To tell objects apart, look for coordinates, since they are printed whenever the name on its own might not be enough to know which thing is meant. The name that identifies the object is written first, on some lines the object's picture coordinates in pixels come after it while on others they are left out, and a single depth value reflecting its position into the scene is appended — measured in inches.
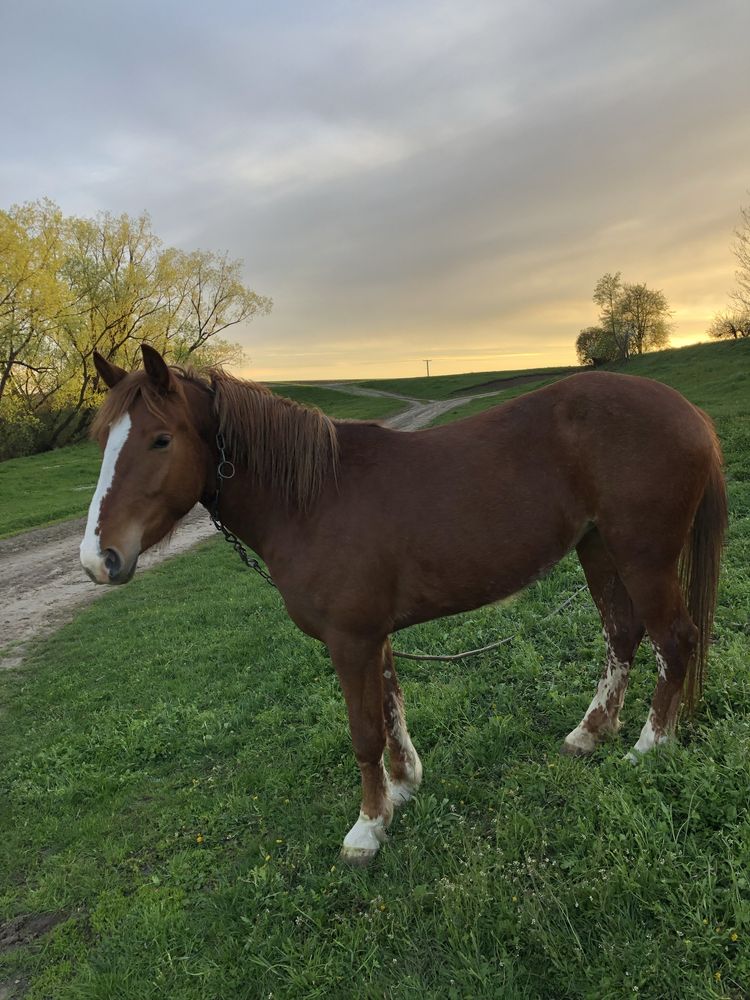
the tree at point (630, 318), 1806.1
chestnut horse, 103.3
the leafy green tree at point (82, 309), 912.9
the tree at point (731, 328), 1557.1
